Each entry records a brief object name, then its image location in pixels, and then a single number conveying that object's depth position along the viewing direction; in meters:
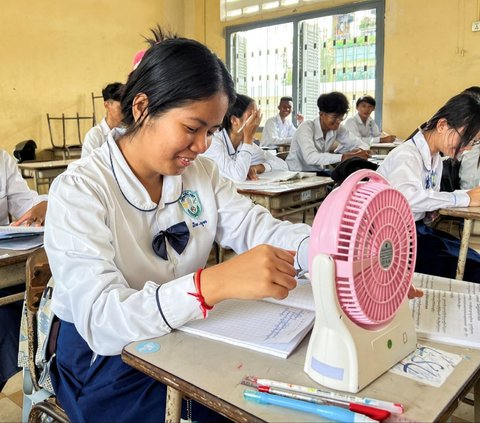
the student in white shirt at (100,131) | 3.12
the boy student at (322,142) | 4.27
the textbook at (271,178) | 2.94
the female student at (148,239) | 0.84
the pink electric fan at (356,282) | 0.65
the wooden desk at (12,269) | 1.44
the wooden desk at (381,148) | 5.59
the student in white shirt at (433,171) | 2.01
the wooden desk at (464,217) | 1.98
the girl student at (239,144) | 3.16
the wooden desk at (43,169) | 4.40
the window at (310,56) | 6.82
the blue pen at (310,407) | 0.60
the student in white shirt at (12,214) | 1.43
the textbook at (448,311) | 0.82
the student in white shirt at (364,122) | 6.49
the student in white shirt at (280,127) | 7.06
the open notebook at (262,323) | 0.79
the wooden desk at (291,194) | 2.70
